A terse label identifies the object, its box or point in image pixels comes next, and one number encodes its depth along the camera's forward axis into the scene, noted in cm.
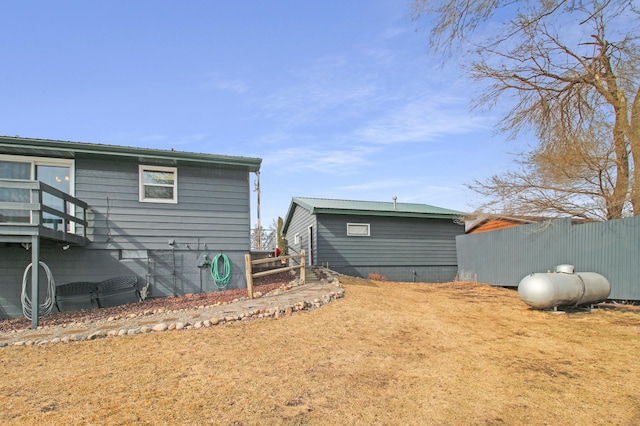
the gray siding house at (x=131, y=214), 916
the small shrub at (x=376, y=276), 1573
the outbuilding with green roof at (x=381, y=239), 1566
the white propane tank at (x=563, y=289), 827
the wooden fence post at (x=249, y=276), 843
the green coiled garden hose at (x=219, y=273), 1054
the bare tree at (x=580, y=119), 1125
